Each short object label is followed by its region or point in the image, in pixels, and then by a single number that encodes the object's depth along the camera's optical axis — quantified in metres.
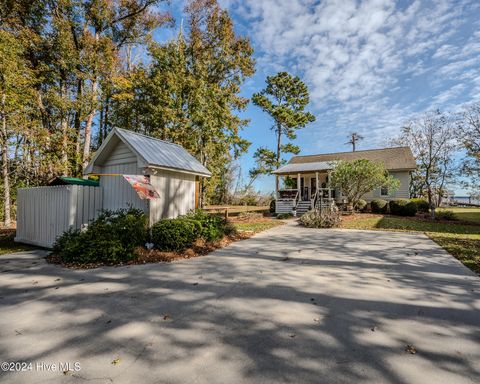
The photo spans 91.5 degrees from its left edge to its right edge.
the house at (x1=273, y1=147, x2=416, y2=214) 18.70
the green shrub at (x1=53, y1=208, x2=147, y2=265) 5.61
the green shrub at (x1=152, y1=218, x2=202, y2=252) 6.62
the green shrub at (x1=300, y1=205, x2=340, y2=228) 12.07
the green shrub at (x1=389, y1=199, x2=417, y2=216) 16.80
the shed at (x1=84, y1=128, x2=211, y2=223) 7.36
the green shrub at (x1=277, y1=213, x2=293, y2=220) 16.62
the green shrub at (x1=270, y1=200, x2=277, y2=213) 19.86
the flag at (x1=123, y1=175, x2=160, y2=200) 6.14
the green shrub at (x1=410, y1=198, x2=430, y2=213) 18.41
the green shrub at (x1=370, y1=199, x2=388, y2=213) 18.34
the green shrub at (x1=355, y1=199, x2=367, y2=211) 18.95
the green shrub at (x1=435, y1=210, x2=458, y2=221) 14.66
